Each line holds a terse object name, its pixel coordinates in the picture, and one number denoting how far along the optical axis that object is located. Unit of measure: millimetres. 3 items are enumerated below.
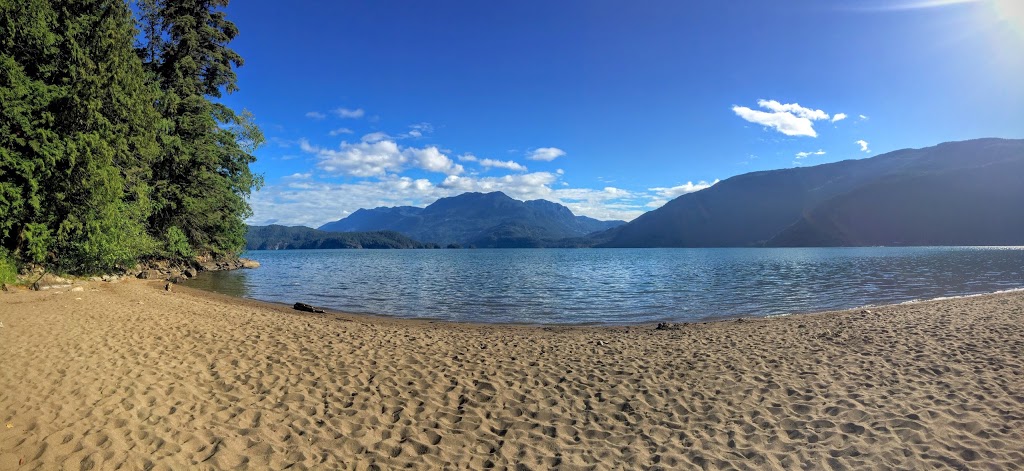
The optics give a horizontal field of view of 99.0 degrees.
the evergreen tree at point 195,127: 31641
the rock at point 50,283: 18677
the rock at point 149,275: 32009
